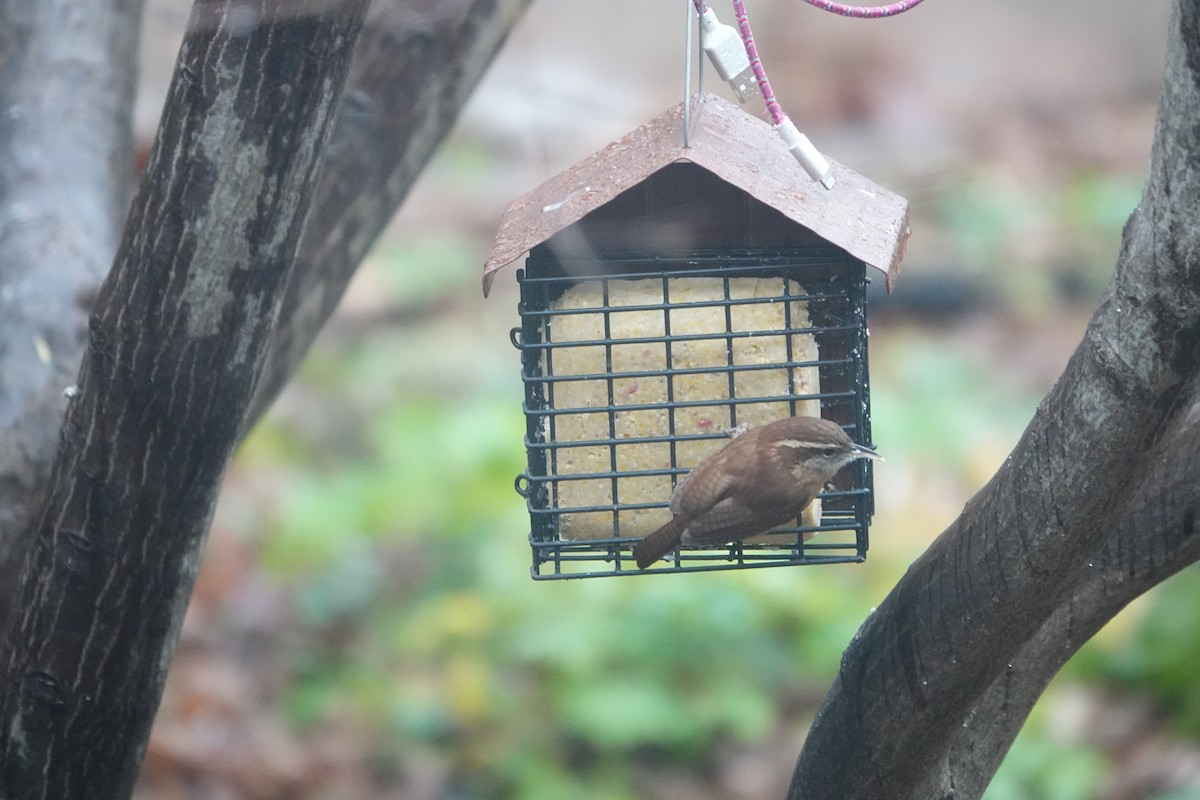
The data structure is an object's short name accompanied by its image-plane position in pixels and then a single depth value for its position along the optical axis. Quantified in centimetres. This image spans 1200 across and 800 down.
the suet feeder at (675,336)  536
